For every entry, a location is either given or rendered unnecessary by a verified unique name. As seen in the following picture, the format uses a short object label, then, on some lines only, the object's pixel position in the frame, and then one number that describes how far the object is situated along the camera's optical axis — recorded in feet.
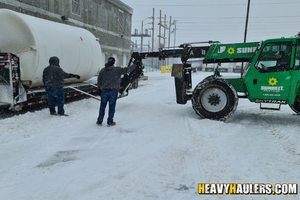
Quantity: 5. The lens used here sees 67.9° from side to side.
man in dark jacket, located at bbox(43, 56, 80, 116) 21.04
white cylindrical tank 22.06
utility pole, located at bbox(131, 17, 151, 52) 144.25
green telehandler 19.75
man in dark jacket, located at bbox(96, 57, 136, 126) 18.74
